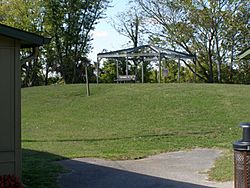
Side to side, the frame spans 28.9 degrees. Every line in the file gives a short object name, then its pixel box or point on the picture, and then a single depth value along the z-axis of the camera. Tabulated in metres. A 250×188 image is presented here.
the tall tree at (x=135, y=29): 43.28
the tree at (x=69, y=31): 40.91
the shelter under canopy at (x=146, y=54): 33.06
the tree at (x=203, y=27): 38.50
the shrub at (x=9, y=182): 6.54
